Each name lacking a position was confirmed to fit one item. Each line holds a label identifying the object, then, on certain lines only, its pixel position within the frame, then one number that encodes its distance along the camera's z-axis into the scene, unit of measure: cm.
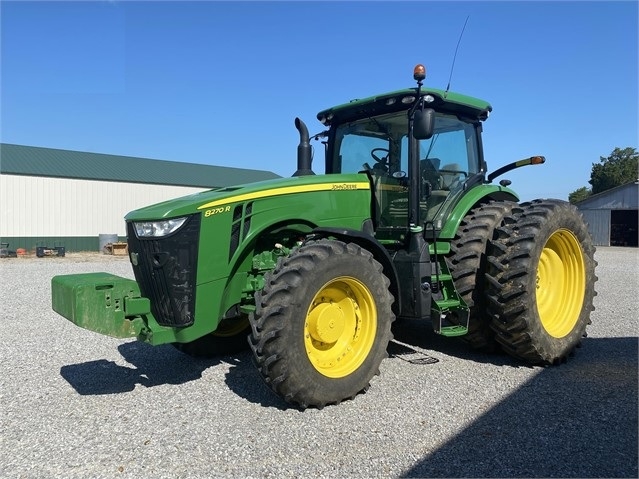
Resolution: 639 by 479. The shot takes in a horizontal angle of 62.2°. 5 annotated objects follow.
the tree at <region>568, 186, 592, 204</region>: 6651
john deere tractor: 404
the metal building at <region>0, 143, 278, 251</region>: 2938
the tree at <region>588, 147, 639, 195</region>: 5739
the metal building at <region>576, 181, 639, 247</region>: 3488
